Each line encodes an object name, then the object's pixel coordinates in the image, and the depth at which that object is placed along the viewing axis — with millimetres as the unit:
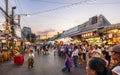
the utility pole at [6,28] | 10834
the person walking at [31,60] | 7443
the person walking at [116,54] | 1505
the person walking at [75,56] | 7229
